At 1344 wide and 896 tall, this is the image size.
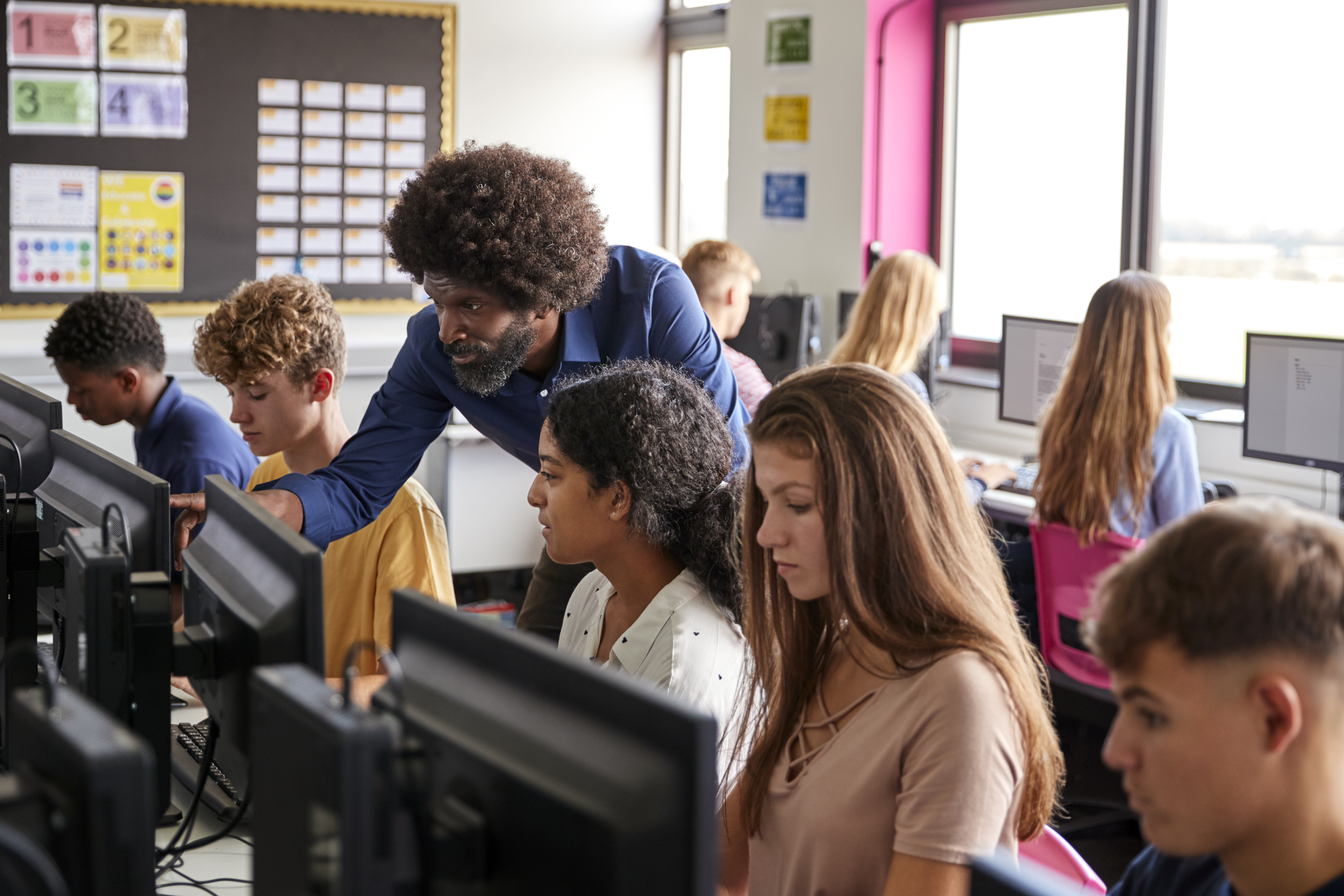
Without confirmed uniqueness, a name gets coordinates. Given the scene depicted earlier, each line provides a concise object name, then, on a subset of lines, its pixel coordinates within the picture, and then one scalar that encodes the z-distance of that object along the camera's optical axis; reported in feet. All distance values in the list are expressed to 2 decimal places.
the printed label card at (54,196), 14.71
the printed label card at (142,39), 14.96
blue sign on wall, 15.51
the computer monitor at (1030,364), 12.49
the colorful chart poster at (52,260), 14.79
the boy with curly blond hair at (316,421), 6.73
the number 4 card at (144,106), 15.07
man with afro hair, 6.22
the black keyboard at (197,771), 5.24
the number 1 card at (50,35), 14.51
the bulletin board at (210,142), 14.79
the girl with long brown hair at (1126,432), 9.34
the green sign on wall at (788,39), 15.25
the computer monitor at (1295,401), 9.88
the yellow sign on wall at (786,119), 15.43
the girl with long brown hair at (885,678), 3.88
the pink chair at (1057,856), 4.33
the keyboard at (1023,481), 11.46
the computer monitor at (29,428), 5.54
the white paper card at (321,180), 16.14
